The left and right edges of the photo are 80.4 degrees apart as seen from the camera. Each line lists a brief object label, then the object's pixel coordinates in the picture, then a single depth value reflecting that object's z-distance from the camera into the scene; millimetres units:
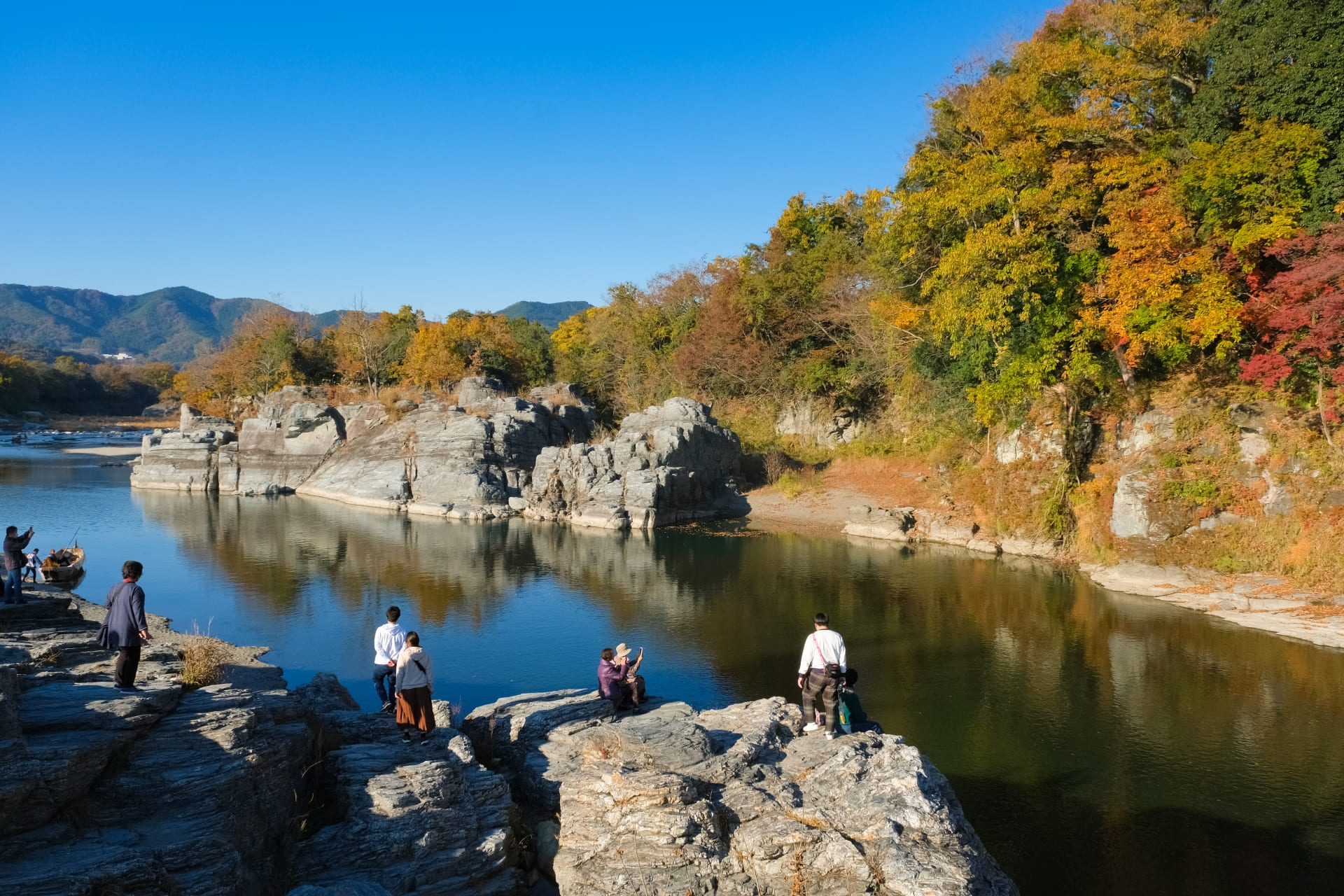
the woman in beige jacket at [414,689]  11141
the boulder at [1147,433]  26922
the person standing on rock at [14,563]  15883
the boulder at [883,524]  33469
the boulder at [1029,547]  29391
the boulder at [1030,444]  30875
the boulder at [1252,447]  24547
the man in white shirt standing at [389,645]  13117
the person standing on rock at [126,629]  9922
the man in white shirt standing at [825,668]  11180
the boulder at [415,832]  8242
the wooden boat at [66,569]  23109
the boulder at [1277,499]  23406
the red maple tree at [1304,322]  20828
